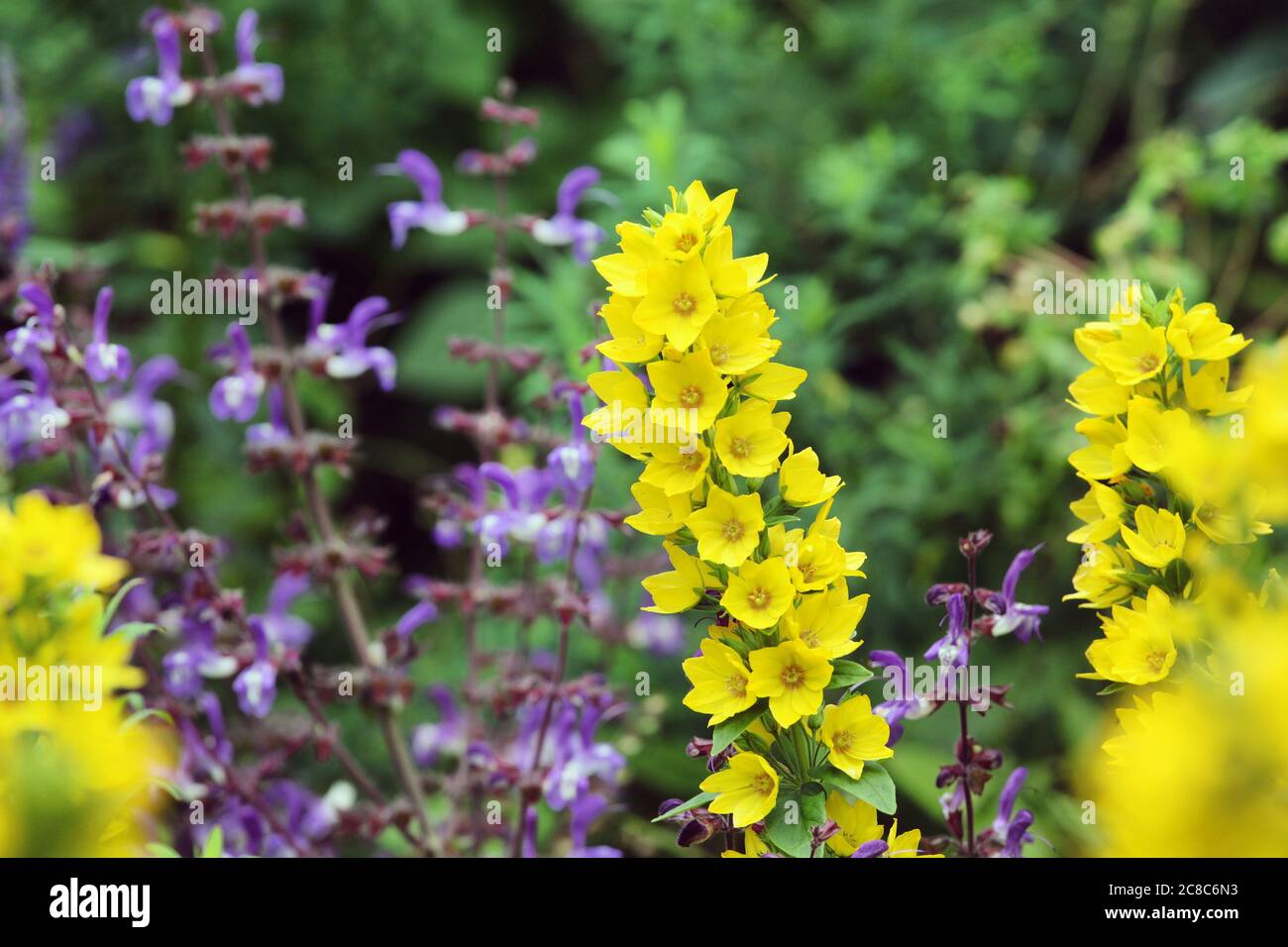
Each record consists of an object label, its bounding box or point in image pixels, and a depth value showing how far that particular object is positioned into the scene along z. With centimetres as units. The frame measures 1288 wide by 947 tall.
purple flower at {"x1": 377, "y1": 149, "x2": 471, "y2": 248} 127
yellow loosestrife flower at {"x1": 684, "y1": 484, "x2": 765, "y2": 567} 101
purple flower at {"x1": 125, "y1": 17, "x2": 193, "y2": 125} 126
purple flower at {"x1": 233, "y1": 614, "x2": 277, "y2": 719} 119
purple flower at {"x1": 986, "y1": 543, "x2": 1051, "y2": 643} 109
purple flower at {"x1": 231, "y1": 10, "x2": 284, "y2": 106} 126
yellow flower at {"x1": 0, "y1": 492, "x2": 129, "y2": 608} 98
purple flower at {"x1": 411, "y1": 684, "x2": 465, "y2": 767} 129
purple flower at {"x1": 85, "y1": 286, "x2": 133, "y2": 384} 118
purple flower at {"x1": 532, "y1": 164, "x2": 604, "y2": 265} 127
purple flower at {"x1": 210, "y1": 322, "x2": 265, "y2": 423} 123
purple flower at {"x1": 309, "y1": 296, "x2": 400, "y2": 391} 125
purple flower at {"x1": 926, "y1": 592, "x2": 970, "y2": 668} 108
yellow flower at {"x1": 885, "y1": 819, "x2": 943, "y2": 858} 105
